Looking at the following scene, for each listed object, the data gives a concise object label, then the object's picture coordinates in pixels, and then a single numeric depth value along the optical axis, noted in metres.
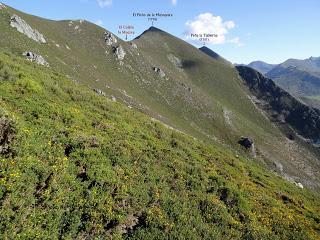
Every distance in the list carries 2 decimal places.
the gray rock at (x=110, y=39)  100.11
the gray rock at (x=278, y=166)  85.26
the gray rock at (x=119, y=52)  97.26
